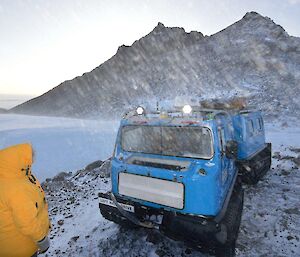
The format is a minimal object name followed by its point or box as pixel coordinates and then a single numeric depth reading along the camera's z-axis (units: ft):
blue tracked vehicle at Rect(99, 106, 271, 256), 15.78
